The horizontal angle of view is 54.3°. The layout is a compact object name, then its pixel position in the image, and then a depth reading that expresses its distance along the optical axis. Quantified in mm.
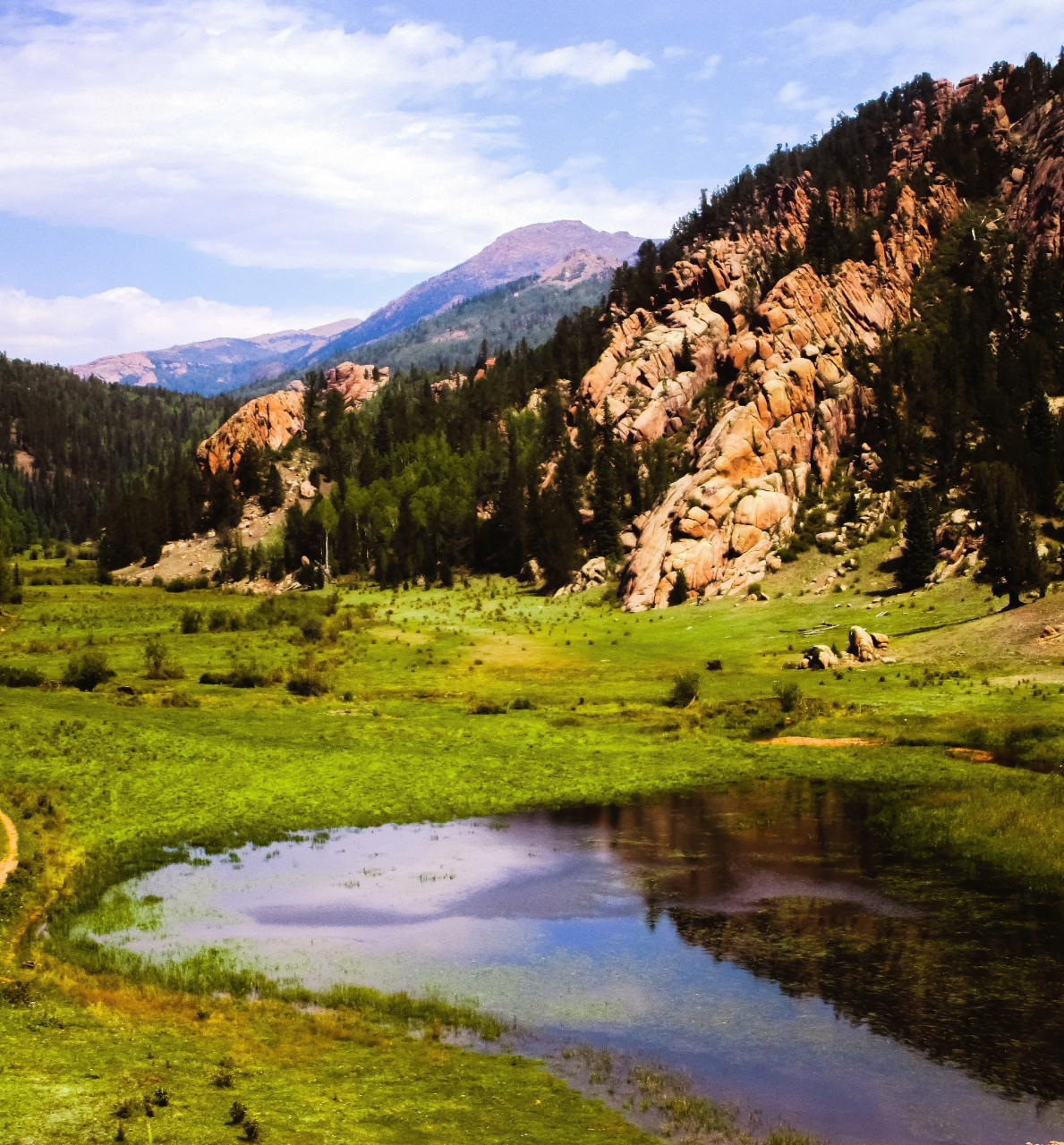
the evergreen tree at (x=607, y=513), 149375
